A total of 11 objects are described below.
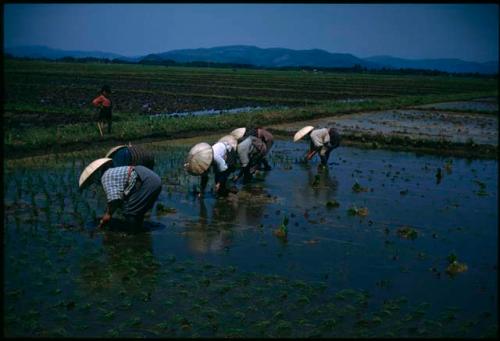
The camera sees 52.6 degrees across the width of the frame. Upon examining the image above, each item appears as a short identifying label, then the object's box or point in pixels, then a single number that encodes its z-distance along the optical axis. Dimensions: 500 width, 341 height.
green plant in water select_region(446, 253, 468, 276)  6.82
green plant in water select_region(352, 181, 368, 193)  11.30
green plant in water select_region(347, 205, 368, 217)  9.44
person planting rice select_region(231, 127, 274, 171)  11.44
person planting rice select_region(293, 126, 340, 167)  13.07
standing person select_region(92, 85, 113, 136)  15.04
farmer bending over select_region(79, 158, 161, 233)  7.45
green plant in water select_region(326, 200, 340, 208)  9.98
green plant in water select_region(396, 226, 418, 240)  8.22
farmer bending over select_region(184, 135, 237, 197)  9.28
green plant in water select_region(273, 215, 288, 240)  8.07
